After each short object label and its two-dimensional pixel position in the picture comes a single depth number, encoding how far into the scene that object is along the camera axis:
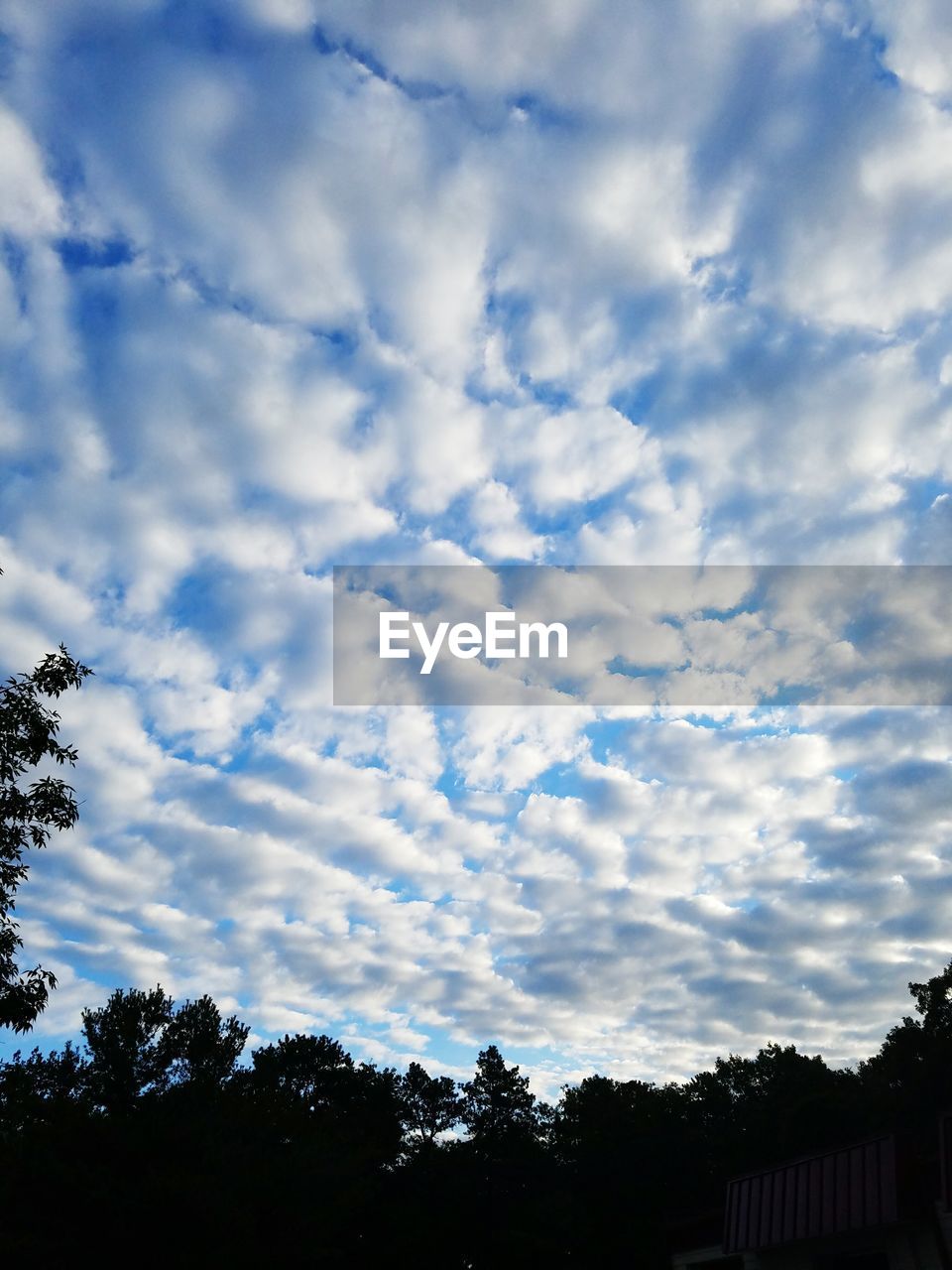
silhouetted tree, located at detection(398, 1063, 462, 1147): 68.19
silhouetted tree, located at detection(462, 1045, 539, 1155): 66.81
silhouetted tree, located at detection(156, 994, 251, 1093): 46.88
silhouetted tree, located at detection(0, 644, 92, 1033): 14.11
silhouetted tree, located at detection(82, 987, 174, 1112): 44.22
